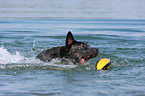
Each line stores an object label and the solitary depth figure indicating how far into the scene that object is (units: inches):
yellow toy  762.8
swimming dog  770.8
